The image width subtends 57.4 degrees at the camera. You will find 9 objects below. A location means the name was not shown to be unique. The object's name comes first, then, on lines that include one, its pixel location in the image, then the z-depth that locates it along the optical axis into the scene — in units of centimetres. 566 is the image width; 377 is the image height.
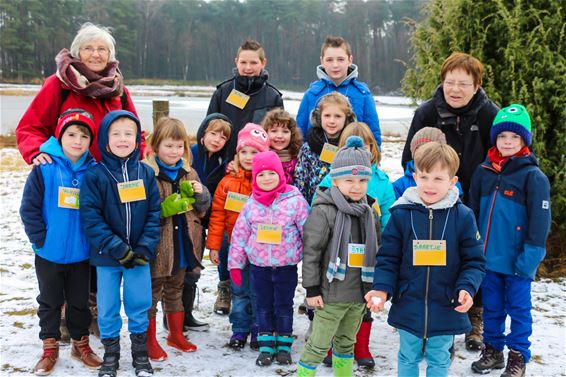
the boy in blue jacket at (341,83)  455
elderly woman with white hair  373
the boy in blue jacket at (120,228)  339
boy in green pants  316
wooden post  887
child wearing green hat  343
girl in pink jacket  352
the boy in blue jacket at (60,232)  344
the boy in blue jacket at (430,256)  287
